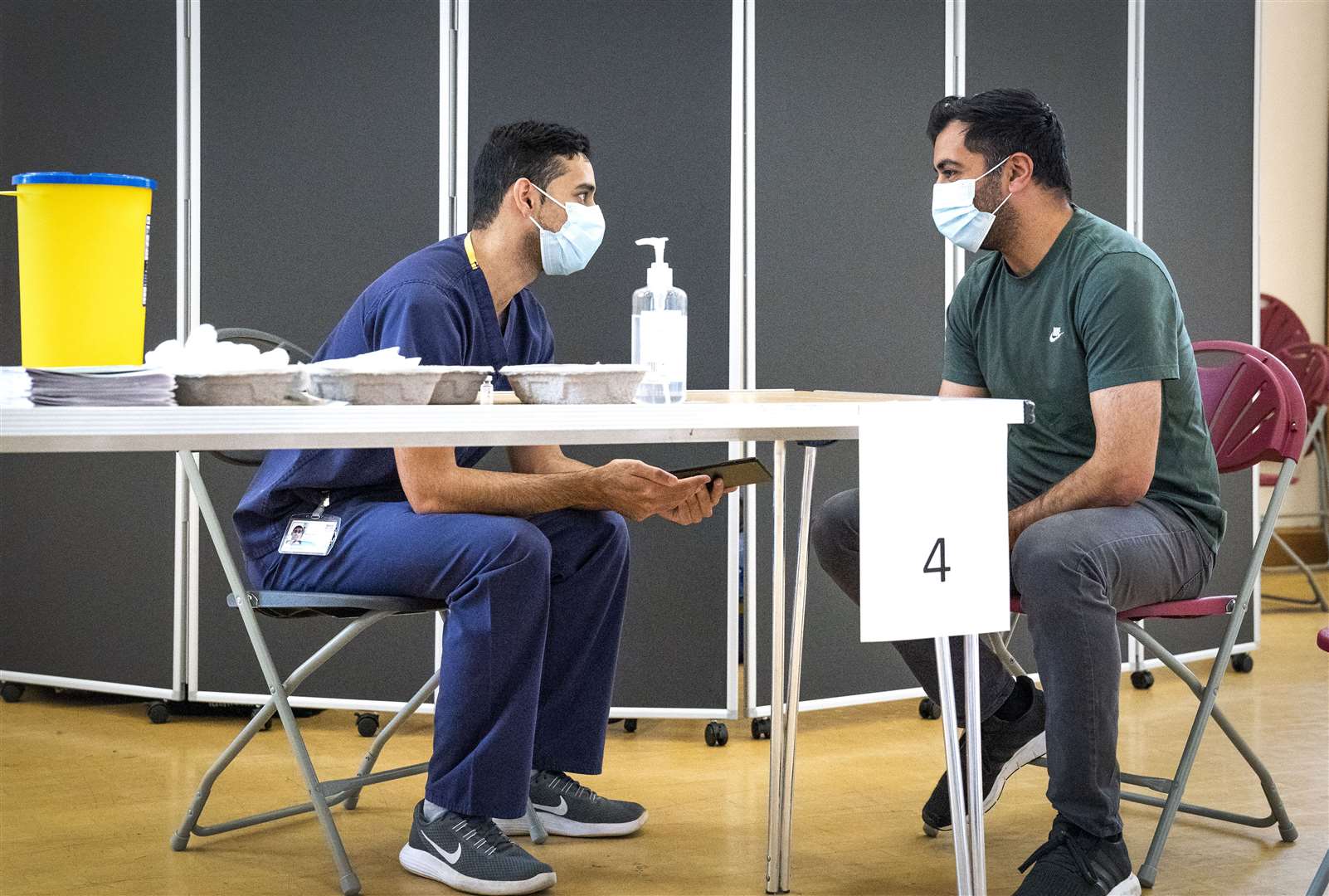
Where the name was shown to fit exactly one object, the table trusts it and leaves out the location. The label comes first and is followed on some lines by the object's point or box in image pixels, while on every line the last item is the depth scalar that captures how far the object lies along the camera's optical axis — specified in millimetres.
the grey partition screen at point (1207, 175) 8086
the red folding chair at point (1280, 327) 11766
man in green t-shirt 4156
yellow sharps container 3377
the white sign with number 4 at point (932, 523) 3455
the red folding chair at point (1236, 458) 4691
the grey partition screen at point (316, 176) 6949
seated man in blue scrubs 4387
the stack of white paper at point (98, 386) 2838
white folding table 2719
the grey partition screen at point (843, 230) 7004
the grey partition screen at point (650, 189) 6836
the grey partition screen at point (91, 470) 7117
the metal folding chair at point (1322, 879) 3734
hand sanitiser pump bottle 3965
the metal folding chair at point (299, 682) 4539
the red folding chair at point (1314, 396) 10750
